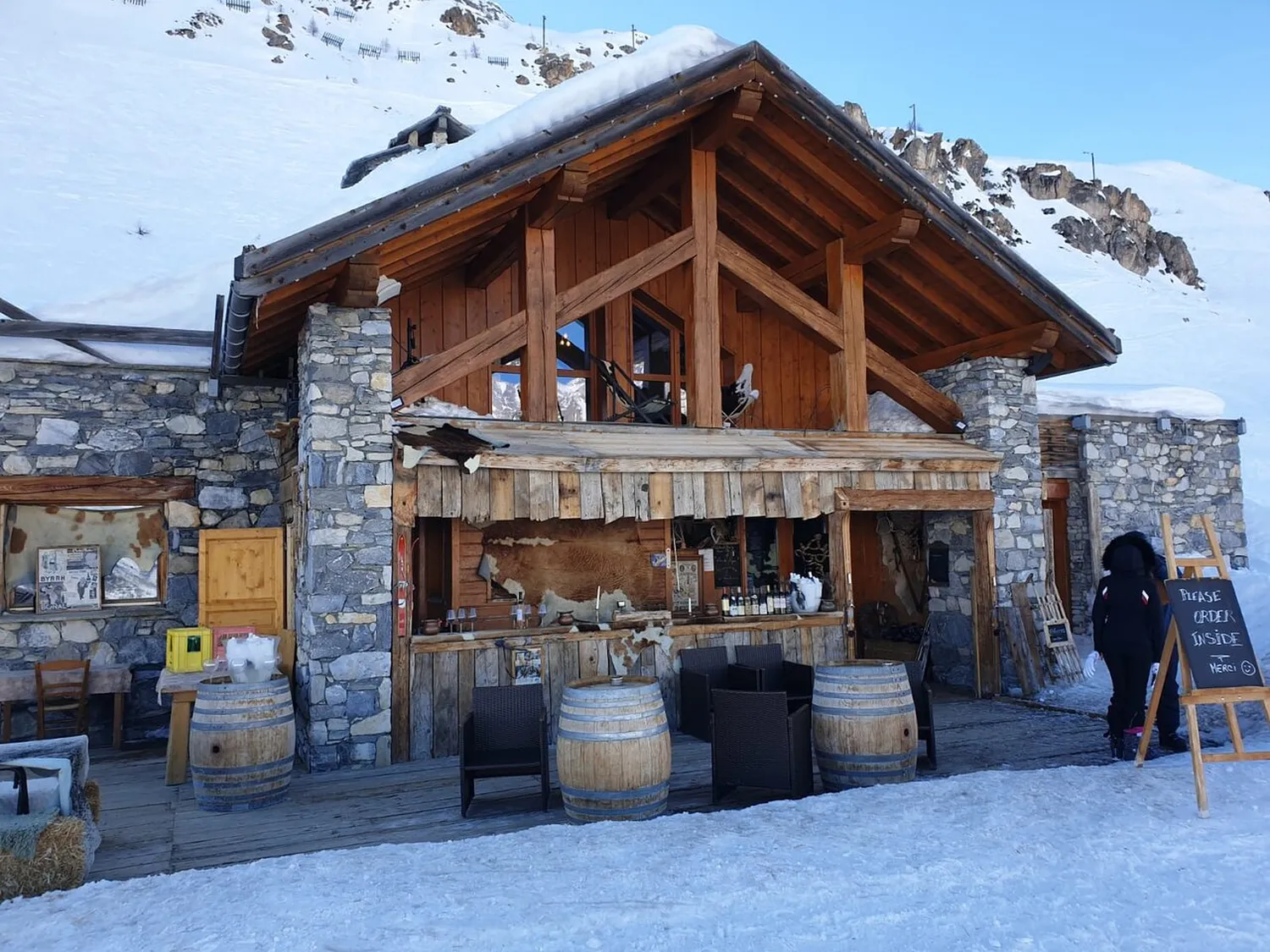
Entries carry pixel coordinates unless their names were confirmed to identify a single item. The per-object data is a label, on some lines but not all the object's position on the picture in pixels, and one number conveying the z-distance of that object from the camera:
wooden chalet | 7.28
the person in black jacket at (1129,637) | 6.46
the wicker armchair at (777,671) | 6.72
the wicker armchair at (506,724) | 5.81
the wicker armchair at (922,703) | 6.50
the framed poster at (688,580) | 10.73
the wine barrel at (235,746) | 5.77
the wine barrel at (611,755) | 5.16
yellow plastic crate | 7.16
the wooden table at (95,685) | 8.02
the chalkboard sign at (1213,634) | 5.42
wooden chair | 7.98
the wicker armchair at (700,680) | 7.26
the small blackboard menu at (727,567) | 11.08
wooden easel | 5.09
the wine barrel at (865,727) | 5.77
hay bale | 4.29
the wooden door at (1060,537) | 11.97
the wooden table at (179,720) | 6.67
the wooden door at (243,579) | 8.52
